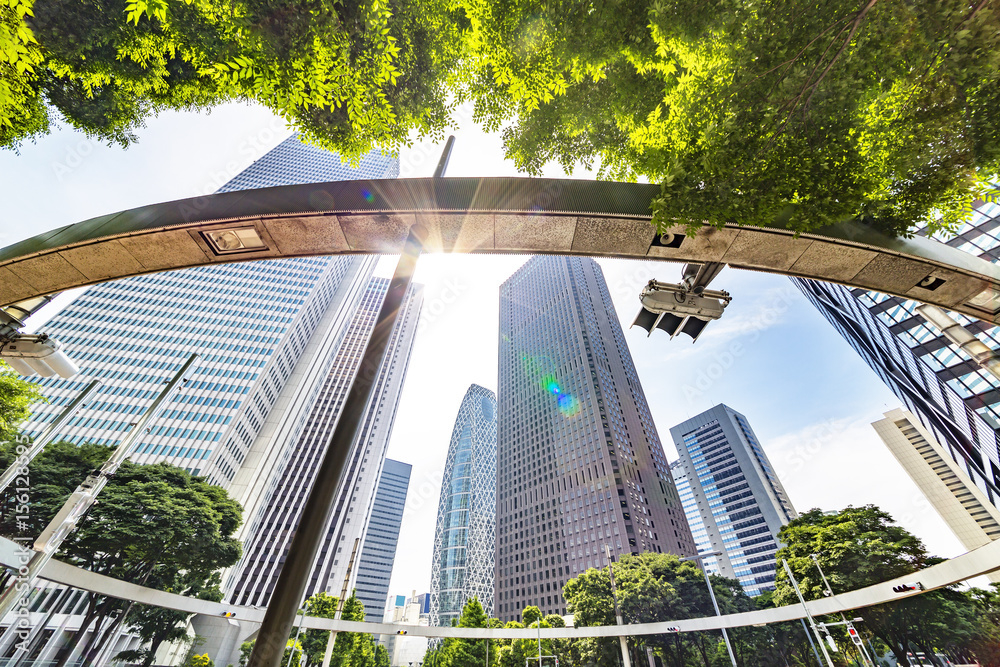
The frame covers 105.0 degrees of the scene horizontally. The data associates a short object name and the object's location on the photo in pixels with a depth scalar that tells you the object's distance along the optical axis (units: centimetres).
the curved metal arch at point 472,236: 435
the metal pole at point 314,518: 209
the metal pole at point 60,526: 699
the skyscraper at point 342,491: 6600
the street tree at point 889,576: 2141
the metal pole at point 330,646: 2322
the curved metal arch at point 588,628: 1330
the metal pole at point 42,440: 796
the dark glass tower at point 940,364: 3014
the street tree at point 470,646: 3039
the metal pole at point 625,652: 2424
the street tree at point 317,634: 2905
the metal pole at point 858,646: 2103
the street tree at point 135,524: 1972
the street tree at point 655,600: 3172
